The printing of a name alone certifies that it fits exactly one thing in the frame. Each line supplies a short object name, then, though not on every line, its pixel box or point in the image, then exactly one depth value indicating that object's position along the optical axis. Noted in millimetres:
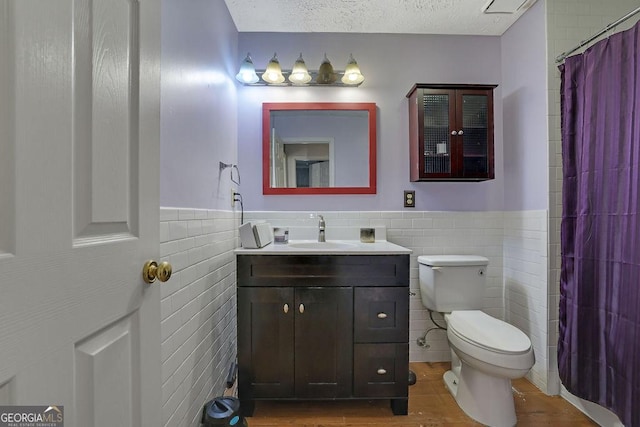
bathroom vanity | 1567
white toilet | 1458
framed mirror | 2137
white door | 413
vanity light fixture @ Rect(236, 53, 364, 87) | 2002
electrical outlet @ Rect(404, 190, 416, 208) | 2170
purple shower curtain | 1282
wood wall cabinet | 2010
